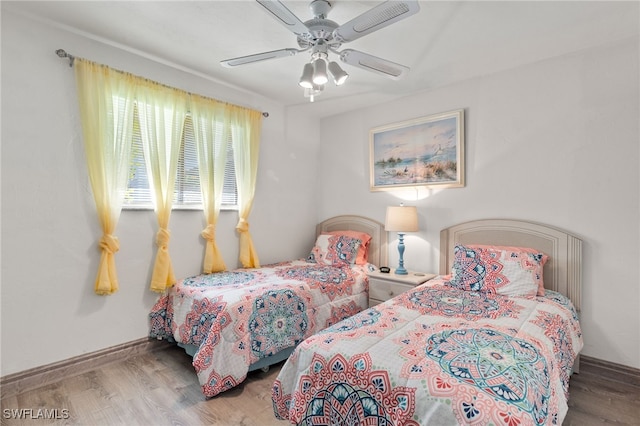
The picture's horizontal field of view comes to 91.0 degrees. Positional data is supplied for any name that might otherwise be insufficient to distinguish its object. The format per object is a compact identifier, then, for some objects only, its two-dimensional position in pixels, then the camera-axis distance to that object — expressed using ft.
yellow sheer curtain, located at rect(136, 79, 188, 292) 8.61
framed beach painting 10.07
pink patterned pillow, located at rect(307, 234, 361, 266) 11.31
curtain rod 7.26
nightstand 9.51
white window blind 8.59
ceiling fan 4.93
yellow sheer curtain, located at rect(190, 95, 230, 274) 9.78
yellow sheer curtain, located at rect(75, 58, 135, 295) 7.61
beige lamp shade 10.08
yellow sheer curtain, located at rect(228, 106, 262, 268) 10.73
